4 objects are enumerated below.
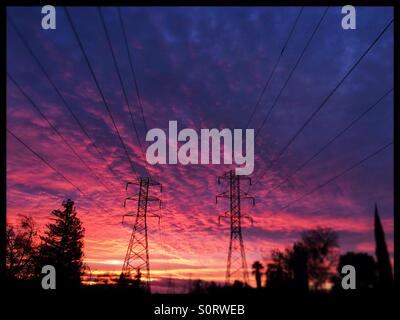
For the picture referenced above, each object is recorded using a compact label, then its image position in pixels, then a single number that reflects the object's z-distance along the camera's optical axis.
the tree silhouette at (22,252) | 48.09
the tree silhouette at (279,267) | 83.43
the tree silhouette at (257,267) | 91.66
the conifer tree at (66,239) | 68.06
